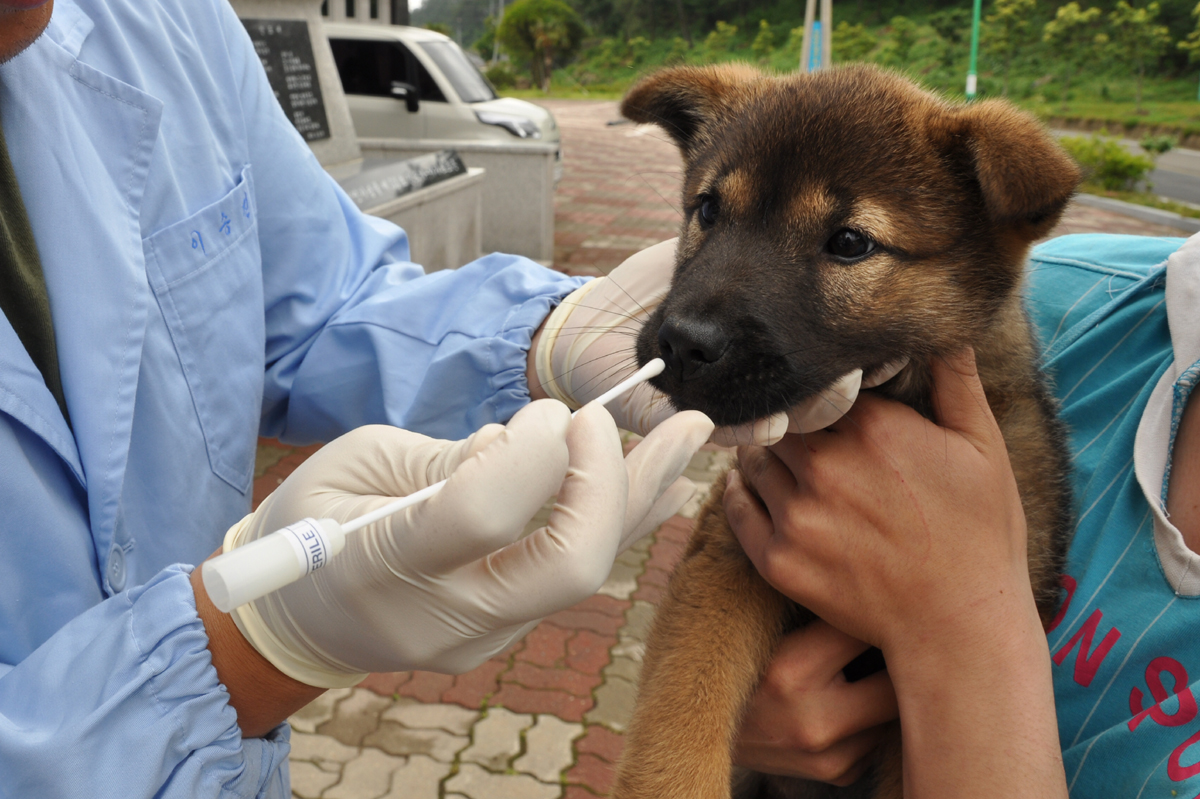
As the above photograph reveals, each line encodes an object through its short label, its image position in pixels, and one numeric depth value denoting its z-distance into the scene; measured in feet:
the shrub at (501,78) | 202.59
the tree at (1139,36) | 105.96
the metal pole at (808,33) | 32.97
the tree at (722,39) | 141.79
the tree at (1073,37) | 113.09
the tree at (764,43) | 119.66
